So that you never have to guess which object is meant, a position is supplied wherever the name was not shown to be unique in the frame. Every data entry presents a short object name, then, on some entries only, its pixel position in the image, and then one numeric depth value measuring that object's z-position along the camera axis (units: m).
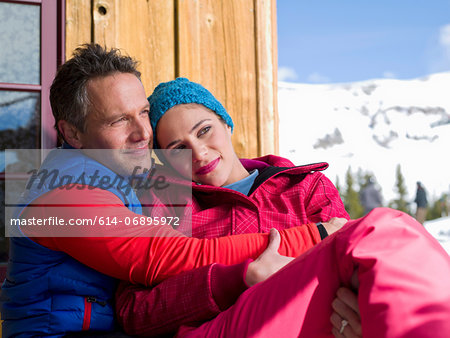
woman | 0.87
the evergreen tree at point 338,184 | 35.78
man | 1.33
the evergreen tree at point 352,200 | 37.47
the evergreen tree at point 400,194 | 39.53
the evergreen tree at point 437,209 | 36.51
